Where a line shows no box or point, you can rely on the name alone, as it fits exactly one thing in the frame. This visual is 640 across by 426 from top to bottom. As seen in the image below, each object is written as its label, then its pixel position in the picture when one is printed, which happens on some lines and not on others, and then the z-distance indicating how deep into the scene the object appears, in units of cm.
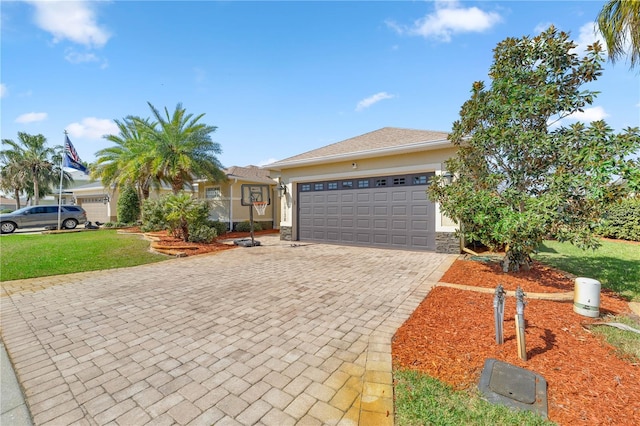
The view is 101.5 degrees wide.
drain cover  202
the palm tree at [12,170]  2734
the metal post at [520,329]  256
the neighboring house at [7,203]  4386
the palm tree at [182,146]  1330
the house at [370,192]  857
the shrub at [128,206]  1838
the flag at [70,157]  1485
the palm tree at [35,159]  2752
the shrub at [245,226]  1588
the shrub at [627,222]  1195
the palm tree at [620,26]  637
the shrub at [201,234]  1023
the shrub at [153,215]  1112
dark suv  1617
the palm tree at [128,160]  1414
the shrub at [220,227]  1412
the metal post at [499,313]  282
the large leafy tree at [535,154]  406
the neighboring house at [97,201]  2145
